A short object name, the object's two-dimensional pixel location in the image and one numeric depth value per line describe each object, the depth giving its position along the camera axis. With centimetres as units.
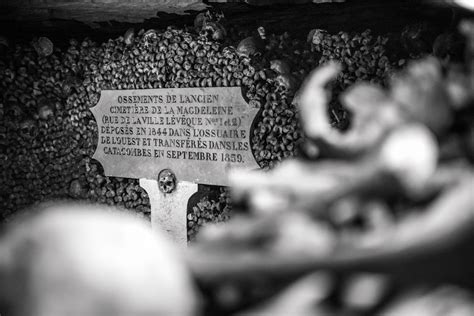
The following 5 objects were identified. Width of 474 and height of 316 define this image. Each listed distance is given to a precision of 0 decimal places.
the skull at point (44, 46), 418
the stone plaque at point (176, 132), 337
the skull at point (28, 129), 420
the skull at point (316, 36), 312
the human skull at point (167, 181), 364
